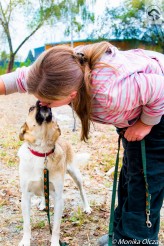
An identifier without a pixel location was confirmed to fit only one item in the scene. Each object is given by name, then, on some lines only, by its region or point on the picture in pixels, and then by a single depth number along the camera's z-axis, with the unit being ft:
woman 5.69
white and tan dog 8.79
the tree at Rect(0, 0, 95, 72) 48.49
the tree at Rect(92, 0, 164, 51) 41.90
